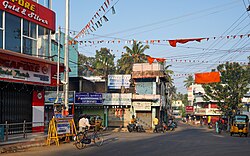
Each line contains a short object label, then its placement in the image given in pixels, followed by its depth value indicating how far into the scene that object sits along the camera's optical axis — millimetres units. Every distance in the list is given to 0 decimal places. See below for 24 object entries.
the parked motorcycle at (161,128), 37006
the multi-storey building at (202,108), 71562
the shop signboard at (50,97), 38688
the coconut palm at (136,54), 56781
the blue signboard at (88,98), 38125
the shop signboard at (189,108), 84950
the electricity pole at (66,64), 20859
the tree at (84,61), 79275
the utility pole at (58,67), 21267
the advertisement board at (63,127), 18969
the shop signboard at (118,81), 45281
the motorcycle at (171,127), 44194
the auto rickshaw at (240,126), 35844
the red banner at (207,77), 31527
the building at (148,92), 42156
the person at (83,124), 19516
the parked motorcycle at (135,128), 35812
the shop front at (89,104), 38156
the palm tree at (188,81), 111412
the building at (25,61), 18703
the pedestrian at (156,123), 36406
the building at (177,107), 124338
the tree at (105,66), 63844
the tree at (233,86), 54656
